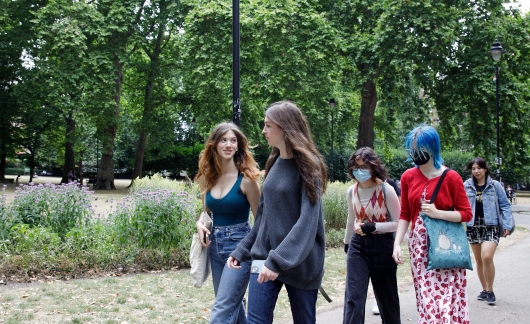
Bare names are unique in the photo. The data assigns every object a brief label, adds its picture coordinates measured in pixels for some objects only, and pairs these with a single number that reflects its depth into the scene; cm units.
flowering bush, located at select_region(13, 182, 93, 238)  842
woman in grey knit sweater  281
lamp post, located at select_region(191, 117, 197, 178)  4473
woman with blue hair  362
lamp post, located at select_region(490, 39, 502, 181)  1761
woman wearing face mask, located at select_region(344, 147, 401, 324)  432
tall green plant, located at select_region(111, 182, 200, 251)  846
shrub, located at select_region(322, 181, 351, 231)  1286
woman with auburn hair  384
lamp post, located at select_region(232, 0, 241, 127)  708
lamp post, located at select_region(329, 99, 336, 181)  2536
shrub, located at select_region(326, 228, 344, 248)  1139
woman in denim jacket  644
